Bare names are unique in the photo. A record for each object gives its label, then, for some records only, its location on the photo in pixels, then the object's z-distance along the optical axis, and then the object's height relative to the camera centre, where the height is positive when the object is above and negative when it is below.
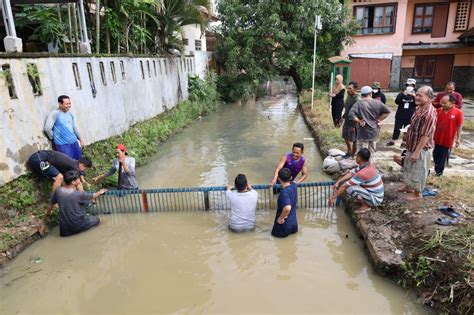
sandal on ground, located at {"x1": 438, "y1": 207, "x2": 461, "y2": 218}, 4.72 -2.12
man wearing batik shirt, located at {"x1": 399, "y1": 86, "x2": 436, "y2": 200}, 5.02 -1.27
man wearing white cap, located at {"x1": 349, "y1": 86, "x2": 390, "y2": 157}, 6.98 -1.14
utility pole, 13.08 +1.33
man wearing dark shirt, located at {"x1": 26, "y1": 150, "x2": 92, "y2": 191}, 5.85 -1.64
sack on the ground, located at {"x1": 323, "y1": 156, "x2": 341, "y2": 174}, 7.75 -2.35
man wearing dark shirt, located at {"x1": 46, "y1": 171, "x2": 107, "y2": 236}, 5.30 -2.12
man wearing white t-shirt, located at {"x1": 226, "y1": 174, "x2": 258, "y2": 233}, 5.18 -2.13
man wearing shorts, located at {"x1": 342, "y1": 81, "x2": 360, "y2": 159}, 7.54 -1.45
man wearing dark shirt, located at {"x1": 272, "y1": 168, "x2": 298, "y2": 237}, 4.88 -2.10
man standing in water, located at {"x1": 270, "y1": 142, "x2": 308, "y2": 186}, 6.15 -1.81
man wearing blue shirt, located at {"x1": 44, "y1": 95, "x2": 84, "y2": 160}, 6.38 -1.13
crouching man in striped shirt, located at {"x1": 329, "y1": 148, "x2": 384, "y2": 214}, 5.30 -1.93
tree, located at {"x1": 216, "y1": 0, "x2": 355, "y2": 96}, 18.08 +1.30
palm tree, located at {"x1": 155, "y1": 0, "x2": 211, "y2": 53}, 13.14 +1.75
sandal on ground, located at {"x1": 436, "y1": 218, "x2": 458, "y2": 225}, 4.50 -2.12
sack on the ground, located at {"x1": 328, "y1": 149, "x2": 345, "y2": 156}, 8.14 -2.17
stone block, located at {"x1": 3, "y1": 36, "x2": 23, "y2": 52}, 6.14 +0.42
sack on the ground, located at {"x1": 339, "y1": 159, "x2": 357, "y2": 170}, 7.39 -2.23
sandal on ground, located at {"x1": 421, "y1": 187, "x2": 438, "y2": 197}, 5.52 -2.13
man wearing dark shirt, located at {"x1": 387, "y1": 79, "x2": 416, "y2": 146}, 8.69 -1.20
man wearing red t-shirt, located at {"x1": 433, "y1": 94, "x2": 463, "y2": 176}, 6.03 -1.23
